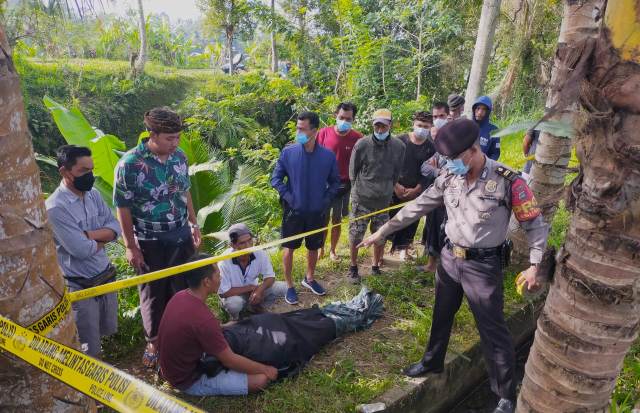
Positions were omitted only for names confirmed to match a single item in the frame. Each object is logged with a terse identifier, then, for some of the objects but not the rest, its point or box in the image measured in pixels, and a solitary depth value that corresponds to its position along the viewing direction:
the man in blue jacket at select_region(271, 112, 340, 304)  4.01
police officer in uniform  2.60
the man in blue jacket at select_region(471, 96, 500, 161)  4.74
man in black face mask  2.73
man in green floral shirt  3.04
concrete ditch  2.97
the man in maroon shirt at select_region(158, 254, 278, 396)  2.74
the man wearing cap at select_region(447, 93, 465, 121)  5.21
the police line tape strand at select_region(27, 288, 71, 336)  1.48
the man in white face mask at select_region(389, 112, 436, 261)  4.49
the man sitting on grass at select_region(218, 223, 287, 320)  3.69
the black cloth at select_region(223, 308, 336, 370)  3.09
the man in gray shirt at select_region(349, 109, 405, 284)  4.24
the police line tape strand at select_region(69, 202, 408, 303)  2.37
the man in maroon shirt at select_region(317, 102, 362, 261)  4.59
